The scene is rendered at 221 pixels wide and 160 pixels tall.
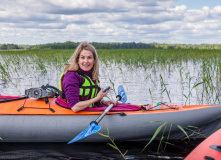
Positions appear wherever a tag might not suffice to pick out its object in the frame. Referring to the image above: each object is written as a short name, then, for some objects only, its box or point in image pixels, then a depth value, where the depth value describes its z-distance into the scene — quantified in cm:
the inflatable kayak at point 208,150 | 231
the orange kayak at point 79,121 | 348
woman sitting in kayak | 332
